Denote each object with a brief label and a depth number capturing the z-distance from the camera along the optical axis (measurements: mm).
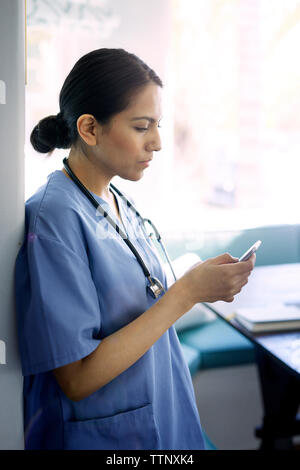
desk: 1175
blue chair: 1571
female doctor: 605
